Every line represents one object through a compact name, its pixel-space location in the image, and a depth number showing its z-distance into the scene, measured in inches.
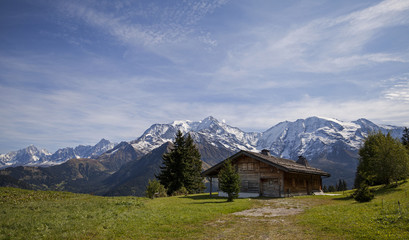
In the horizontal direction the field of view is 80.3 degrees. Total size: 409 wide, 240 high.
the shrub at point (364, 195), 815.0
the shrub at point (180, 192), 1658.7
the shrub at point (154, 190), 1418.3
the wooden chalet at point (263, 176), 1316.4
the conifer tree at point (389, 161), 1055.6
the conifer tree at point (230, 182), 1099.2
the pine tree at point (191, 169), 1927.9
